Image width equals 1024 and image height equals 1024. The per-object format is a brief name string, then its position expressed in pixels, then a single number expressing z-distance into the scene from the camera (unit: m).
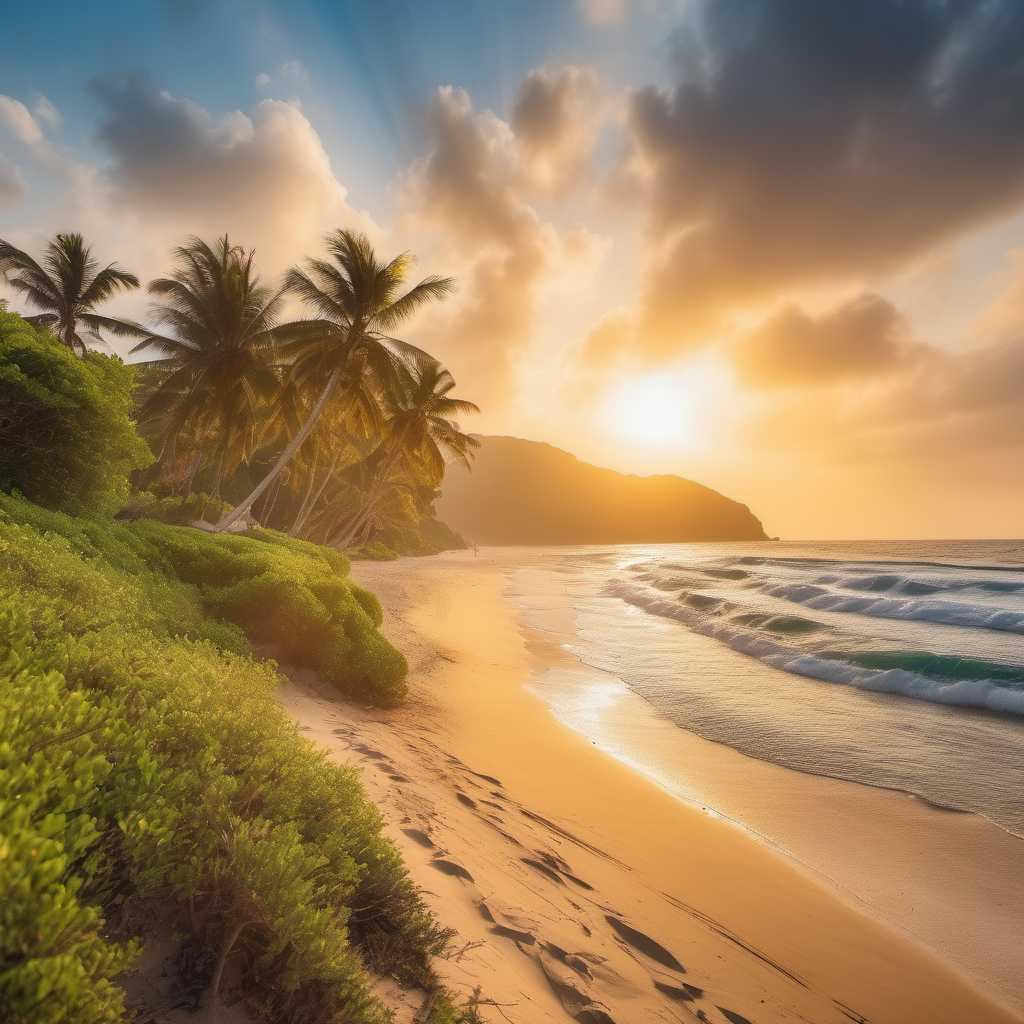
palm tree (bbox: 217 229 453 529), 17.00
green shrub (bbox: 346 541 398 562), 37.47
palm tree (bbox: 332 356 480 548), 25.16
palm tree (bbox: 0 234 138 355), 20.52
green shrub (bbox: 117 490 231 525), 13.87
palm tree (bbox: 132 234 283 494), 18.25
